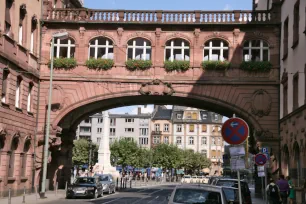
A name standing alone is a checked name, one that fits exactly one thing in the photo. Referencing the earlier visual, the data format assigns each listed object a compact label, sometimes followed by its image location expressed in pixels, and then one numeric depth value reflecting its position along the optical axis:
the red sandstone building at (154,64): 35.09
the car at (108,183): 37.66
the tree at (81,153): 98.00
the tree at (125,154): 96.00
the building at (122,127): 132.00
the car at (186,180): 64.12
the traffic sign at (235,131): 12.08
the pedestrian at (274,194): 22.33
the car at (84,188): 31.31
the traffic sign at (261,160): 22.84
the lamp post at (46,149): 28.65
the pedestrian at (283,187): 24.11
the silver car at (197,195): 12.69
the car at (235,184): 19.66
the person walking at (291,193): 25.17
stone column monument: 54.94
